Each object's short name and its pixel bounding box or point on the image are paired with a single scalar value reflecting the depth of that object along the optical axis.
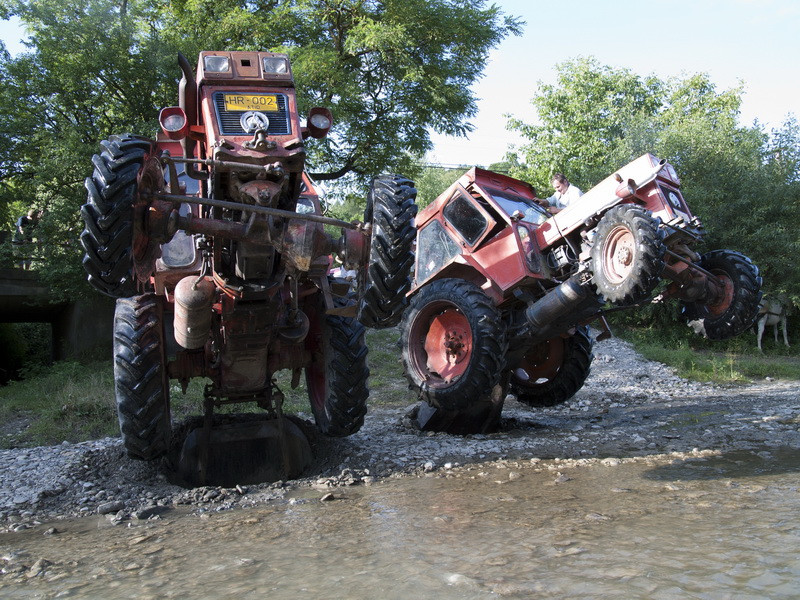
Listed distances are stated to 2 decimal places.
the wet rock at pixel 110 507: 5.07
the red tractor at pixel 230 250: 4.35
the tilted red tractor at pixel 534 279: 6.76
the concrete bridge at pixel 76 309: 14.25
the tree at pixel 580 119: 25.06
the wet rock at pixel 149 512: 4.88
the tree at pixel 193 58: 13.01
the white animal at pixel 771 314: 18.61
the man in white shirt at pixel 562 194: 8.60
